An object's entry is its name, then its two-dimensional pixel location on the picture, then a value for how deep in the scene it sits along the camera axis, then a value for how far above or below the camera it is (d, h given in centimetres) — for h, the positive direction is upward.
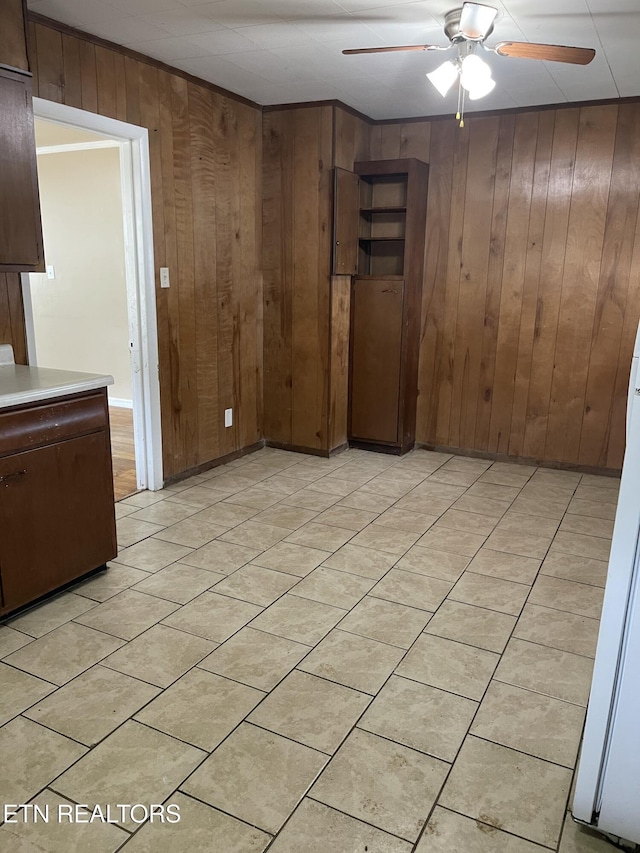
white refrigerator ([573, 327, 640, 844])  135 -89
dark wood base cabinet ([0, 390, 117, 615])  229 -83
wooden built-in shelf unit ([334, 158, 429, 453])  445 -10
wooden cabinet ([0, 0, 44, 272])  243 +48
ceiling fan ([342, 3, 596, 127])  243 +91
